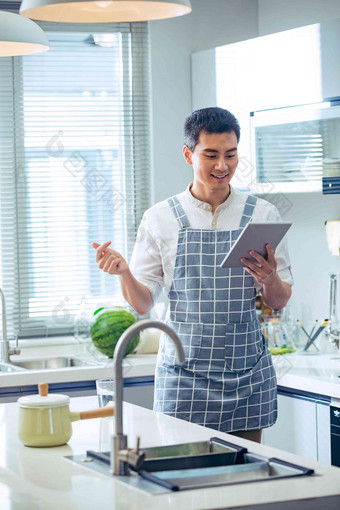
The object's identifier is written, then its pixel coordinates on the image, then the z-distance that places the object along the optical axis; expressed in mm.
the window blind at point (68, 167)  4223
